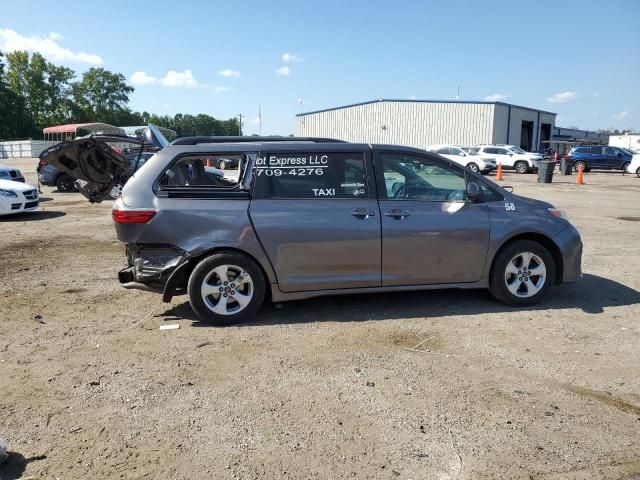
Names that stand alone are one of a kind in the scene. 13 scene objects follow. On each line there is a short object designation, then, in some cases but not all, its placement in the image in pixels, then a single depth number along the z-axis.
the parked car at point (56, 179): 19.05
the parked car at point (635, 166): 30.16
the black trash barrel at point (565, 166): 31.20
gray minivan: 5.01
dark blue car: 33.00
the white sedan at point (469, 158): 32.56
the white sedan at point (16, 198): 12.13
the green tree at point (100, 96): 98.38
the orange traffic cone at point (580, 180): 24.98
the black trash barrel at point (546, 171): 25.42
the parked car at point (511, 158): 33.78
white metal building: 46.69
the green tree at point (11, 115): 80.25
